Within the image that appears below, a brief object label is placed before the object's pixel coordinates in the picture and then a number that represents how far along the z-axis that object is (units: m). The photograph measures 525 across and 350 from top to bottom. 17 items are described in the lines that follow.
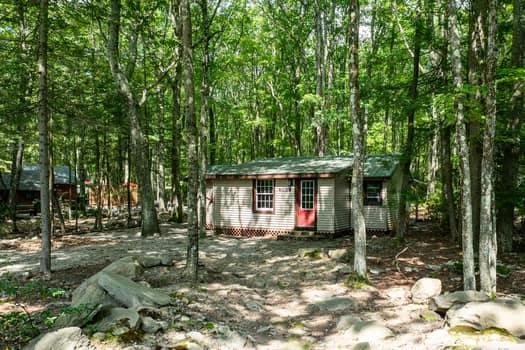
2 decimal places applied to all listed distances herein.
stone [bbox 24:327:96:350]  4.52
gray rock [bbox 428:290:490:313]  6.41
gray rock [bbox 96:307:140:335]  5.27
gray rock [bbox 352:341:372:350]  5.25
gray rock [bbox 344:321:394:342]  5.66
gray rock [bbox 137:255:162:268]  9.66
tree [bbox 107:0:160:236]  14.73
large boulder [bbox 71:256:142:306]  6.02
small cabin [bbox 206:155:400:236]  15.87
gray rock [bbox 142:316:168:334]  5.54
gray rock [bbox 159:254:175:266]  9.96
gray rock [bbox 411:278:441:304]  7.39
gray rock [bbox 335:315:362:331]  6.27
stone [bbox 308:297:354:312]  7.29
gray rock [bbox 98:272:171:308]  6.07
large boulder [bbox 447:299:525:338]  5.34
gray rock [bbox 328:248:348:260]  11.15
